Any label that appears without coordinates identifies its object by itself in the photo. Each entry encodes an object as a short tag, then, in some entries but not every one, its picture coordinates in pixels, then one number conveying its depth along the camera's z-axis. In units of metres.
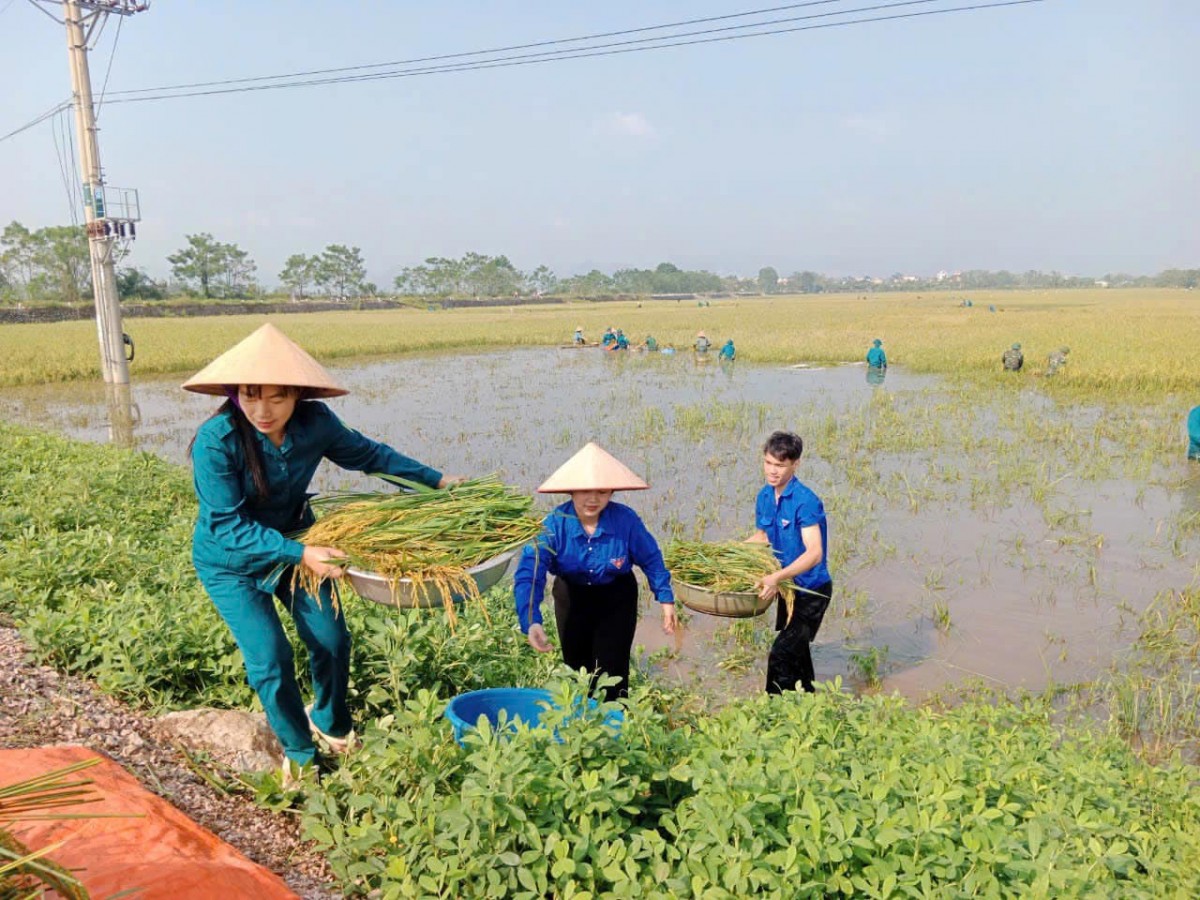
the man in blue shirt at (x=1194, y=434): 8.98
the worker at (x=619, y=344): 22.80
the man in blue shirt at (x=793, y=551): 3.57
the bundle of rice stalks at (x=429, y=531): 2.50
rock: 2.83
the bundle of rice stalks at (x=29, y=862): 1.36
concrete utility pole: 14.90
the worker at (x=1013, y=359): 16.69
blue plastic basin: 2.60
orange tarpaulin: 1.82
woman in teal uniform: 2.49
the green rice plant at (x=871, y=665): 4.50
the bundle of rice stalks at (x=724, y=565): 3.63
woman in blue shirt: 3.00
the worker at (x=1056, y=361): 15.98
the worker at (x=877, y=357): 17.77
